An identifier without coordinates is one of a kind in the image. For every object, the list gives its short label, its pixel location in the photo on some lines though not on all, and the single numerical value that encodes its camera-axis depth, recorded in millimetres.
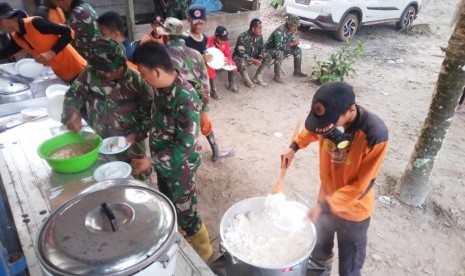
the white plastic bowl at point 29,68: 3456
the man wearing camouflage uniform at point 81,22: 4070
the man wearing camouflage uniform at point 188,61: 3541
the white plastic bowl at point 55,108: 2691
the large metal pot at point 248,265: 1954
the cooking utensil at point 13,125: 2650
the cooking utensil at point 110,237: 1177
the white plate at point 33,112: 2785
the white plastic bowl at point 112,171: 2031
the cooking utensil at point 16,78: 3333
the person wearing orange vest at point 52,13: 4191
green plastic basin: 2078
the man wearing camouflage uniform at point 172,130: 2146
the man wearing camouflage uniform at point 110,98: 2504
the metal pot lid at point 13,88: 2995
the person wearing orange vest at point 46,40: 3457
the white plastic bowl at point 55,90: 2890
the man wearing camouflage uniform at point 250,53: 7109
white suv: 9406
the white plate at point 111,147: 2336
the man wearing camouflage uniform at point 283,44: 7391
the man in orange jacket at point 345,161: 1839
